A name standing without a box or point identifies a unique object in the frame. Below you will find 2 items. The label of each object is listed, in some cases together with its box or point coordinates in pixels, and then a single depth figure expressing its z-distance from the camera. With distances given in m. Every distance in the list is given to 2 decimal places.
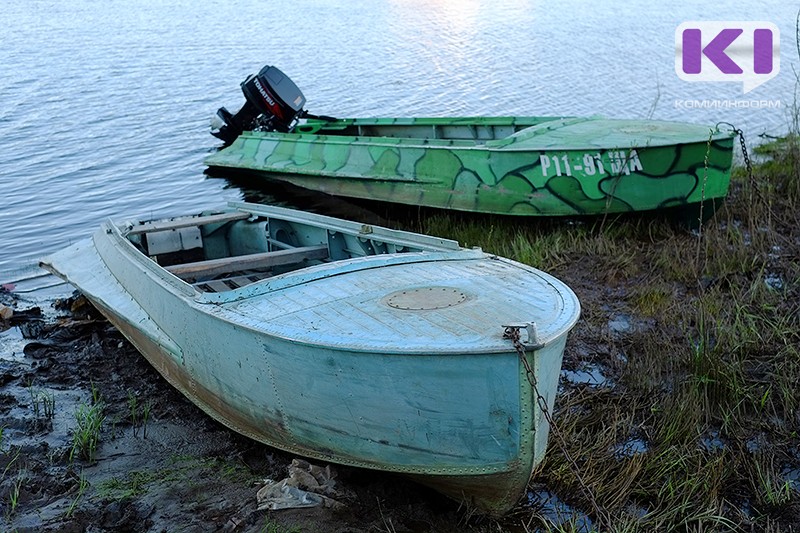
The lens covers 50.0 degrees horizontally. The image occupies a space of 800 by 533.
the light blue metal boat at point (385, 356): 4.07
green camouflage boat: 8.42
